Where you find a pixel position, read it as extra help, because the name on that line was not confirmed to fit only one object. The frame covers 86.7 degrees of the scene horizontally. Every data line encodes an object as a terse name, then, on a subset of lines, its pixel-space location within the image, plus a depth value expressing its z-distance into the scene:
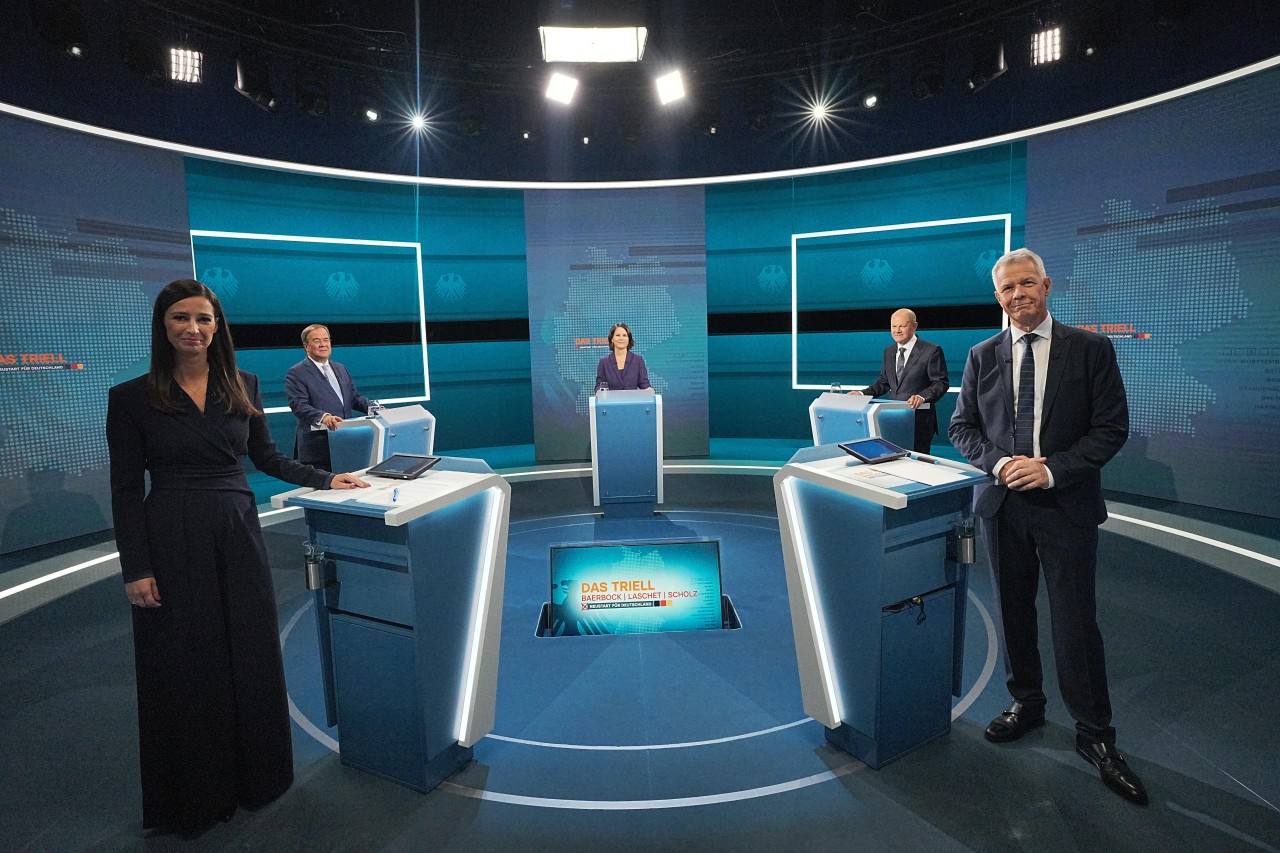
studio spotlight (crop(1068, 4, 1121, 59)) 5.30
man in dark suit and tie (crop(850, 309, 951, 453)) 4.94
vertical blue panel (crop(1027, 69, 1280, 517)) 5.01
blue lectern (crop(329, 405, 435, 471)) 4.72
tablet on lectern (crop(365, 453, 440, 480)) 2.45
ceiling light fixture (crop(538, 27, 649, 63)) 5.32
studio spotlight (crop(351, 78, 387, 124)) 6.55
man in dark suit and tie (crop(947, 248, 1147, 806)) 2.20
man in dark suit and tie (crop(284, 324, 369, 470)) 4.86
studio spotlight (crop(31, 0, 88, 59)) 4.77
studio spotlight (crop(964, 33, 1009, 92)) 5.87
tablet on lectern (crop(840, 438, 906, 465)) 2.49
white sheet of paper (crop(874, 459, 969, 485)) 2.24
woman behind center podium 6.18
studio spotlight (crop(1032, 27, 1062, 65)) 5.59
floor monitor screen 3.57
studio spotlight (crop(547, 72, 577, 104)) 6.32
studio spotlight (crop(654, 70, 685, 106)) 6.30
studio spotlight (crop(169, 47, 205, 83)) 5.46
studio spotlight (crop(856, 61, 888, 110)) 6.59
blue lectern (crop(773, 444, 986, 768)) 2.24
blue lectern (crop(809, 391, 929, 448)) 4.63
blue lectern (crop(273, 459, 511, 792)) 2.15
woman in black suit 1.98
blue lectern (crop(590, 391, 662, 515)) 5.64
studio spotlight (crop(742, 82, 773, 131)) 7.10
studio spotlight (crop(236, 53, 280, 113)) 5.84
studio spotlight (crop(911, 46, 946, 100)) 6.38
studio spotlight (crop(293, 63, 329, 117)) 6.27
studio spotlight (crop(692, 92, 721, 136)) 7.21
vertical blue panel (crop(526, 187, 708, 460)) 8.19
